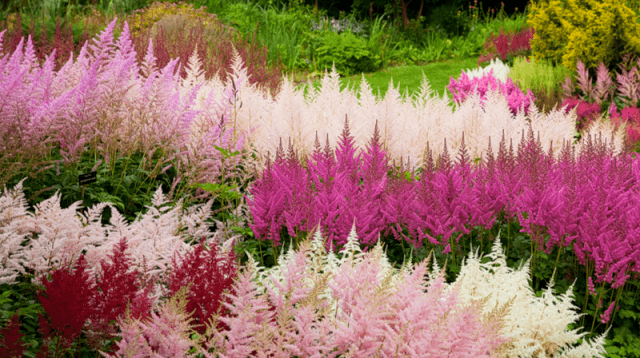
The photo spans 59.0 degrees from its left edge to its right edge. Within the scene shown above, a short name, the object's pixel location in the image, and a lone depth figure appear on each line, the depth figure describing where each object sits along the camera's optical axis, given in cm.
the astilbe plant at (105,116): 335
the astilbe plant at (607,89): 752
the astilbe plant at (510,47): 1119
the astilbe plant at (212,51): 754
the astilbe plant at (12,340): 180
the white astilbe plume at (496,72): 866
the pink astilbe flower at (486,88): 727
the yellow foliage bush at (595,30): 810
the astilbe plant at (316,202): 310
